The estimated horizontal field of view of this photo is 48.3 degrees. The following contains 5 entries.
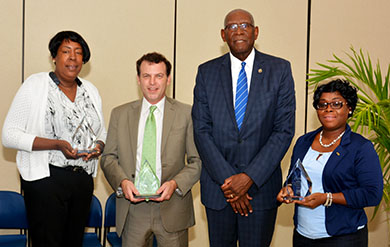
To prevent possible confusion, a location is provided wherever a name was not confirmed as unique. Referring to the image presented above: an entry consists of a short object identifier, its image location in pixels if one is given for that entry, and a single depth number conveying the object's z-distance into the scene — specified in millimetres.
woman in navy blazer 2363
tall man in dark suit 2607
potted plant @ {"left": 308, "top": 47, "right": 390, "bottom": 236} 3357
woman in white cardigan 2773
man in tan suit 2861
